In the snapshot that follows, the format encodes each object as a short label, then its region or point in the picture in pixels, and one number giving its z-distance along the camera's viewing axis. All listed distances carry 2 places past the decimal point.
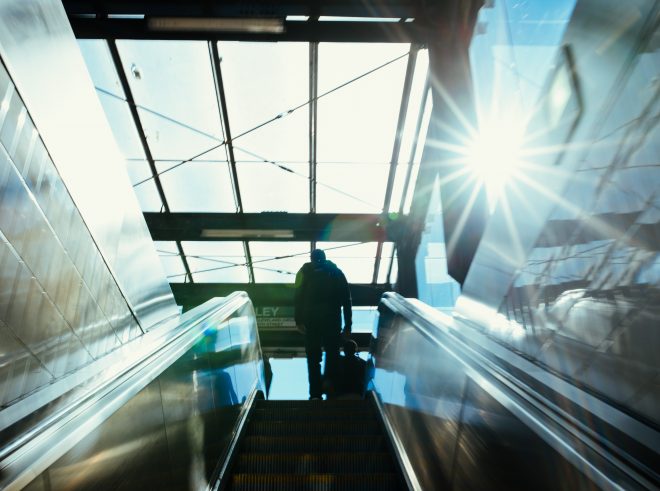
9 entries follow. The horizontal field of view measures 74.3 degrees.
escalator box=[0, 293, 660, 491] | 1.23
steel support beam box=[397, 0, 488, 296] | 5.59
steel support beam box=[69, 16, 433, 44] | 6.25
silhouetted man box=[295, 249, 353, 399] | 5.55
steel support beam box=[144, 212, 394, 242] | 10.35
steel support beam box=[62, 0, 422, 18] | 5.96
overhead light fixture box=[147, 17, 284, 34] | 5.85
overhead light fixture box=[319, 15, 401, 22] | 6.40
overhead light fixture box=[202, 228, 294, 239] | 10.65
